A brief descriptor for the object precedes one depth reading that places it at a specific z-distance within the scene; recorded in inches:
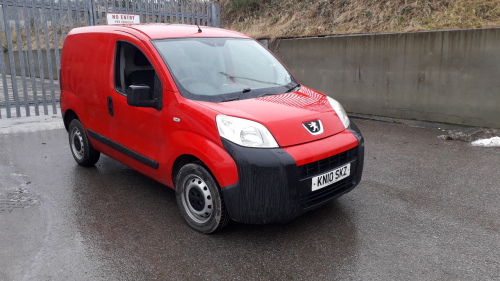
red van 123.5
